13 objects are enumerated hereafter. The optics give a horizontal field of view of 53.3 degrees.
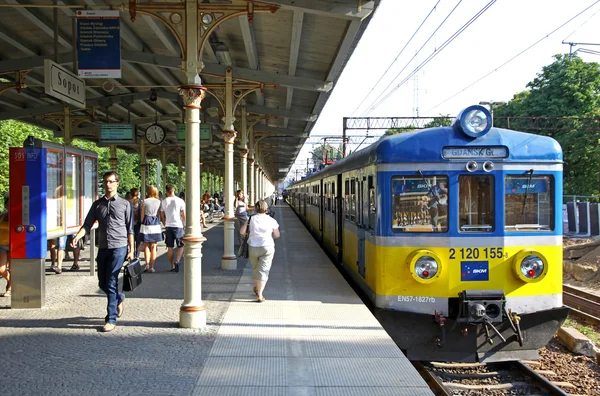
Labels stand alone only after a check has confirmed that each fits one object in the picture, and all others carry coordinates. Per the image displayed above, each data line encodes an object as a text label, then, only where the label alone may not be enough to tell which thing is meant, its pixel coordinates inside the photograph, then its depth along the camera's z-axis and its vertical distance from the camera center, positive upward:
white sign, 8.95 +1.84
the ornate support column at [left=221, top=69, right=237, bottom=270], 12.54 +0.75
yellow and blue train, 7.24 -0.51
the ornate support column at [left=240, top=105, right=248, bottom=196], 16.36 +1.30
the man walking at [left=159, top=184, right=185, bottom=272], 11.77 -0.41
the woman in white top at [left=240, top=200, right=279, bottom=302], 8.53 -0.65
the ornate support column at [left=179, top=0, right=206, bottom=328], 7.20 +0.26
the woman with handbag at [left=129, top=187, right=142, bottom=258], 11.99 -0.25
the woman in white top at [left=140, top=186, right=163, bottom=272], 11.46 -0.50
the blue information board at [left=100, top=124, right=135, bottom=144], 16.52 +1.81
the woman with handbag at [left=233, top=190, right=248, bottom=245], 15.23 -0.29
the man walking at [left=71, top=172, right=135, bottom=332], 7.02 -0.46
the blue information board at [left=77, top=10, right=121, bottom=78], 9.14 +2.39
